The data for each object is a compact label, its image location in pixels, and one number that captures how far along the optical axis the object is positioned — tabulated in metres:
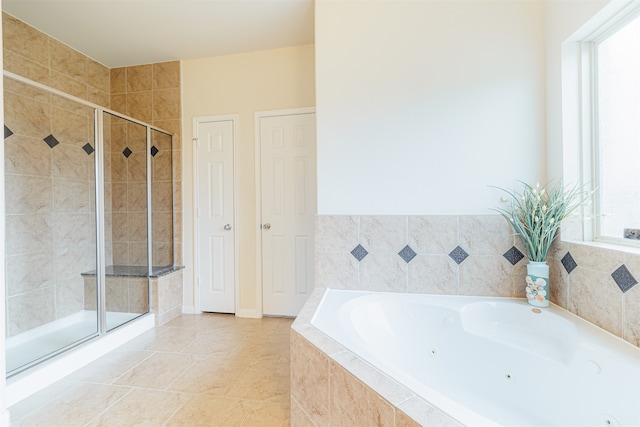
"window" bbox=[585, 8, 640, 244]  1.27
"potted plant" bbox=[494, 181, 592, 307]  1.51
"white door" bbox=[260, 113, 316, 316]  2.66
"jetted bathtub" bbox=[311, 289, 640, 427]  1.03
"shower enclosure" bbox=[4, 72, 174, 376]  2.13
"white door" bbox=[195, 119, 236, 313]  2.82
